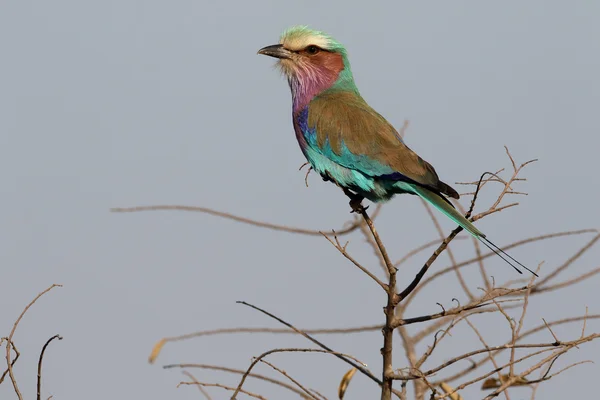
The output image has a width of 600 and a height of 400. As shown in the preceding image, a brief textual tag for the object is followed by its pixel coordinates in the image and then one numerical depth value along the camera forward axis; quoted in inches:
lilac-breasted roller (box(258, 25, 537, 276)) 358.3
